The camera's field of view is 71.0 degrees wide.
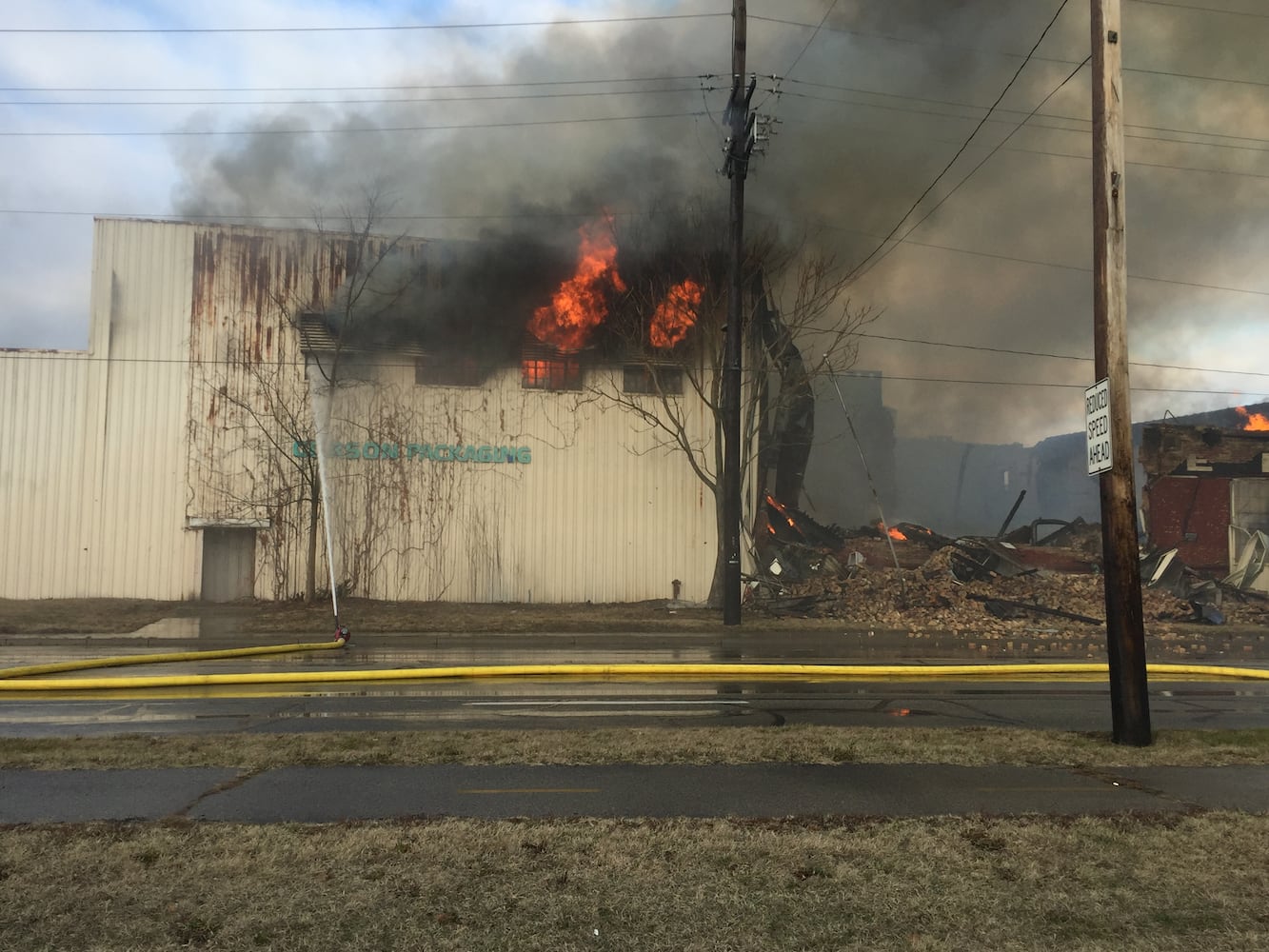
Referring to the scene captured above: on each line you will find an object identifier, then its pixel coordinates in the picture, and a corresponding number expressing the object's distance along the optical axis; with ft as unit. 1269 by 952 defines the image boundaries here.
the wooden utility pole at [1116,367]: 21.24
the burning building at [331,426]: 64.80
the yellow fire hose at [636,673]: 28.45
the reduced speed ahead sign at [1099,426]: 21.40
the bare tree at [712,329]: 63.41
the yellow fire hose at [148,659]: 29.86
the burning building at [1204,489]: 78.33
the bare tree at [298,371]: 65.51
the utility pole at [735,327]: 53.93
